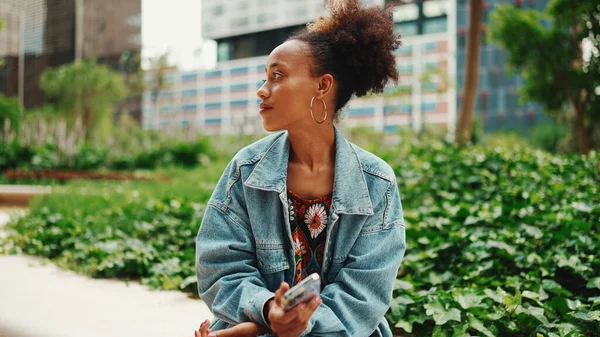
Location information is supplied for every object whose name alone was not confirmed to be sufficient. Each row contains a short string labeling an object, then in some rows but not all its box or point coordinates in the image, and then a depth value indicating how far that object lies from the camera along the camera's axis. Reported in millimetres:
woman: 1685
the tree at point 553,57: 11336
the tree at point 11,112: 16016
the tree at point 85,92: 19828
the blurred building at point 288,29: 65688
